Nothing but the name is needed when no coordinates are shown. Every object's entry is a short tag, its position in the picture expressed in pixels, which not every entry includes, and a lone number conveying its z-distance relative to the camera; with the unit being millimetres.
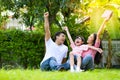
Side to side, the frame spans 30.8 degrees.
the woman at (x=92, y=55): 5302
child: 5182
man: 5384
